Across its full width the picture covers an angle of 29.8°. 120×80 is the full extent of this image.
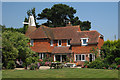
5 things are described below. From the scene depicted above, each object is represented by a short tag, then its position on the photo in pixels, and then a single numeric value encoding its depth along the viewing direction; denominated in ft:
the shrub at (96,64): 94.84
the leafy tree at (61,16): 216.33
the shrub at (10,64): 90.76
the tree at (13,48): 90.27
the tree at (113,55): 92.38
